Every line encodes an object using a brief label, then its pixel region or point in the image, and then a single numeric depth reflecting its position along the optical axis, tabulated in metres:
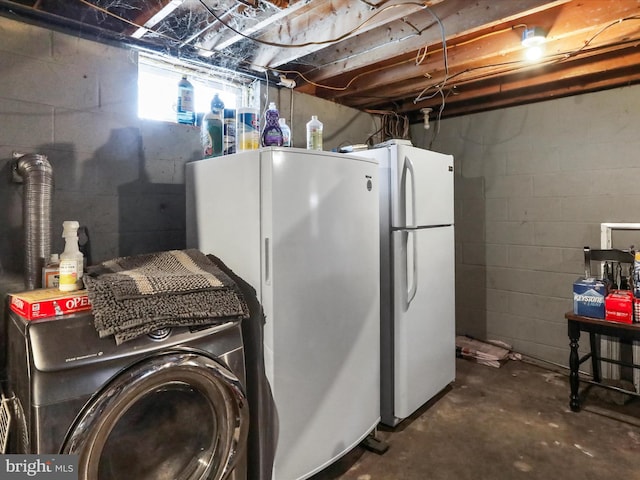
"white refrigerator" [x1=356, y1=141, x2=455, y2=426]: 2.21
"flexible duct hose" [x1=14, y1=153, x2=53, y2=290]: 1.60
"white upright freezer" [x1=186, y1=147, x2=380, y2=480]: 1.56
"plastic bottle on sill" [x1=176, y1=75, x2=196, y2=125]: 2.22
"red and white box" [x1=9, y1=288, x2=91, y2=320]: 1.19
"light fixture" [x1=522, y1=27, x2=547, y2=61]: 2.03
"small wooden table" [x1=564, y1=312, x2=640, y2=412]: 2.26
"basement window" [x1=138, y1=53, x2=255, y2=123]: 2.19
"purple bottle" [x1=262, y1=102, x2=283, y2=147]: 1.86
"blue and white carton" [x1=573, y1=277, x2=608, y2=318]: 2.38
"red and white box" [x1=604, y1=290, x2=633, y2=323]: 2.29
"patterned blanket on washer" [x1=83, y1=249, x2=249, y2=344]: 1.23
